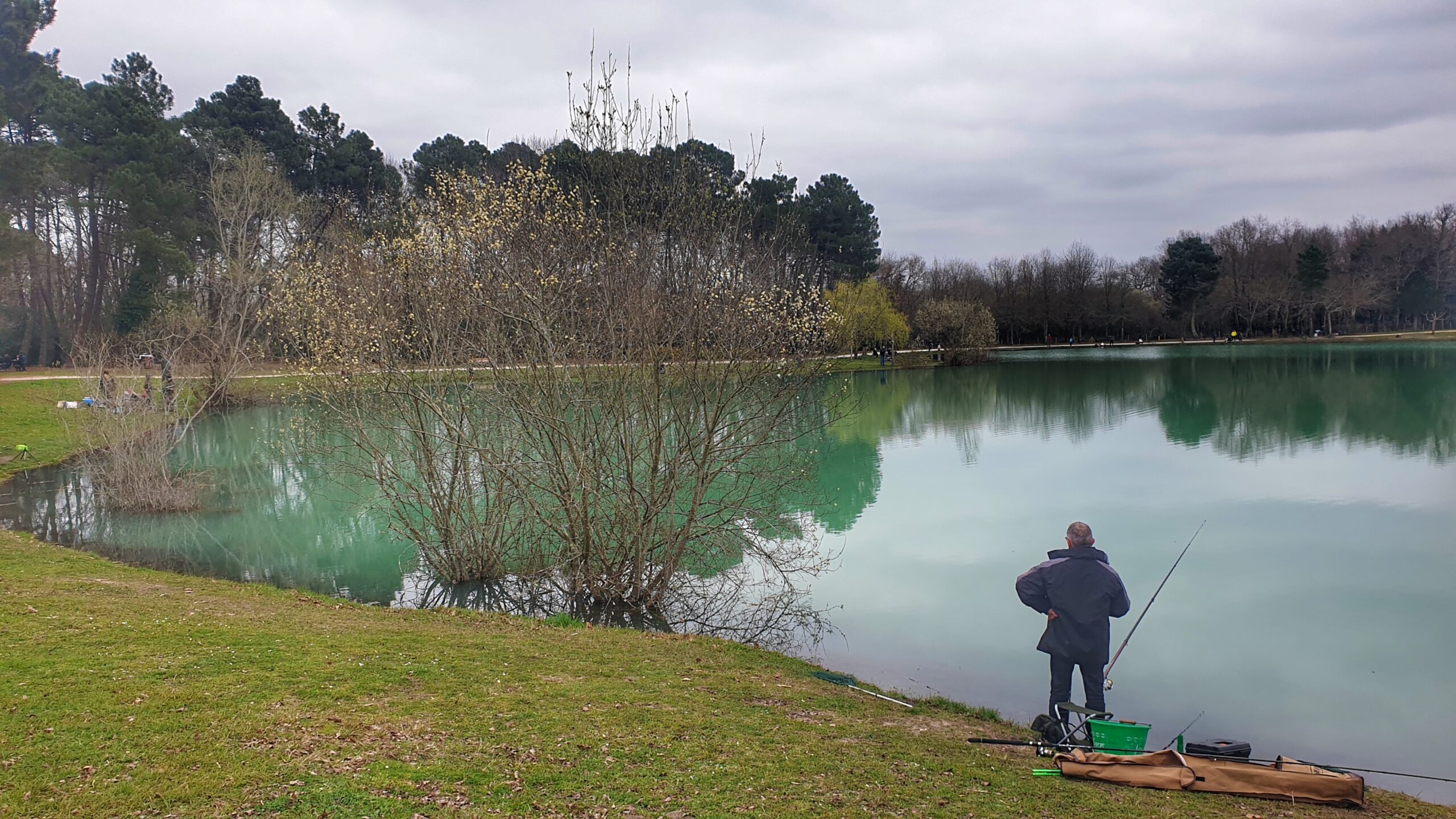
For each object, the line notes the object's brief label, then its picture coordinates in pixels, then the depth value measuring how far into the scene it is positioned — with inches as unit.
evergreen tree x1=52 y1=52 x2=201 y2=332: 1642.5
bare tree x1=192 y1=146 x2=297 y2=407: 1261.1
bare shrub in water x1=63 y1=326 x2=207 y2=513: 768.3
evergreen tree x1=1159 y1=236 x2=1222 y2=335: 3654.0
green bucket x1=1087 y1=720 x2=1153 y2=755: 262.4
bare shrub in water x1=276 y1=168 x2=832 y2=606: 493.4
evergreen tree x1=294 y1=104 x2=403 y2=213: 2175.2
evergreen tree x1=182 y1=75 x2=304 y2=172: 1998.0
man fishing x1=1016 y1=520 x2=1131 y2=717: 307.1
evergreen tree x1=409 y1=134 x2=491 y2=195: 2196.1
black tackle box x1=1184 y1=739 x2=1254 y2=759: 264.1
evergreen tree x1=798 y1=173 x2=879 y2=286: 2571.4
